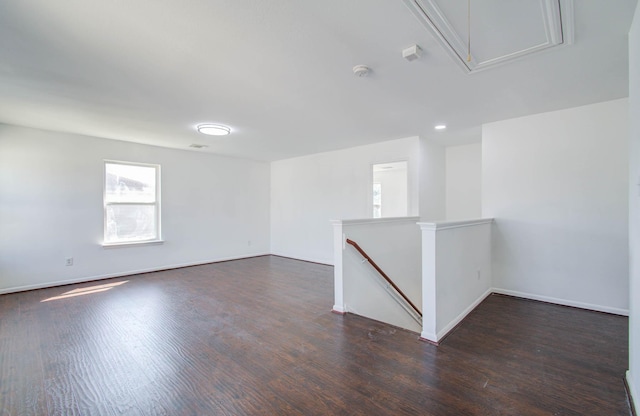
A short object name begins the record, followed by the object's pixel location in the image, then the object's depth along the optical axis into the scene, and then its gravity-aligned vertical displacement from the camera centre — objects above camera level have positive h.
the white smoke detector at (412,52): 2.11 +1.23
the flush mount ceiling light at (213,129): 4.13 +1.22
